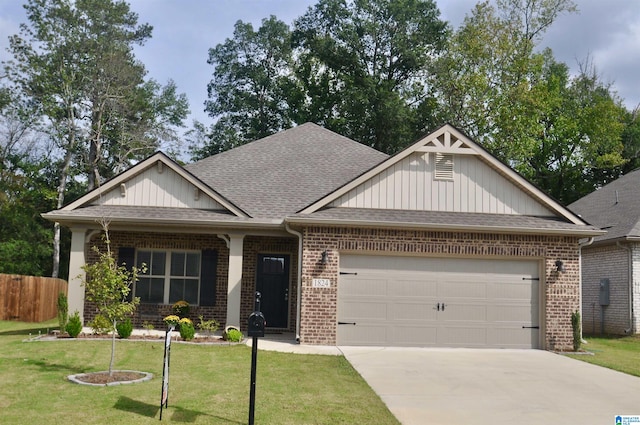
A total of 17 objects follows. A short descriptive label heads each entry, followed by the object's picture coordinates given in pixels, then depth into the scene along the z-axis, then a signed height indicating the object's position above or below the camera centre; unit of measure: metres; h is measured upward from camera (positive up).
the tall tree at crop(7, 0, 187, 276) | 33.59 +10.11
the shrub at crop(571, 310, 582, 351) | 14.88 -0.98
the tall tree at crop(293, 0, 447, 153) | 37.69 +13.06
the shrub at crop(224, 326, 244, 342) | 14.40 -1.31
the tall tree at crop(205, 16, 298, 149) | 40.03 +11.98
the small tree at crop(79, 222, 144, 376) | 9.92 -0.25
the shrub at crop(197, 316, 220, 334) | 15.16 -1.20
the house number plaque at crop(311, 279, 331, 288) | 14.87 -0.10
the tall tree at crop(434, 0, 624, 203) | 35.56 +9.90
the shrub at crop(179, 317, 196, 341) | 14.33 -1.23
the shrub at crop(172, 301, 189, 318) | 16.53 -0.86
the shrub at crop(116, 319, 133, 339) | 14.14 -1.21
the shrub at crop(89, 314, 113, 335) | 10.53 -0.83
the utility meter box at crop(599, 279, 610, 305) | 21.59 -0.18
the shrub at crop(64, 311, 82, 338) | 14.18 -1.20
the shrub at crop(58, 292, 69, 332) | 14.59 -0.84
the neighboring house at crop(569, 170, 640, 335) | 20.33 +0.56
